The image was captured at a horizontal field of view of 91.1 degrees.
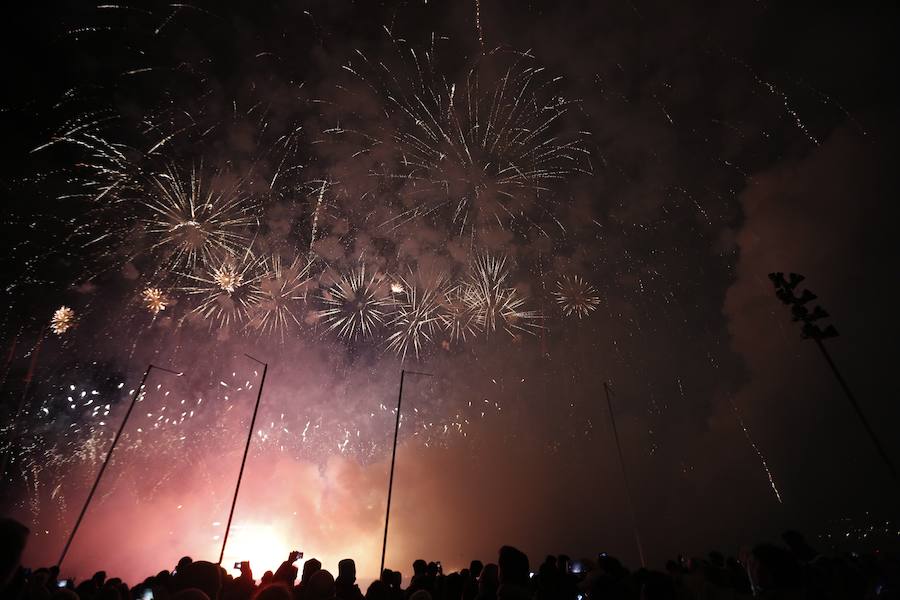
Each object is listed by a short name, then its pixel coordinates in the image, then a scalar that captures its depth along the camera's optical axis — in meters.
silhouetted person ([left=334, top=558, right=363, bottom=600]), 6.61
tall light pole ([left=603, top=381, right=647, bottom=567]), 24.13
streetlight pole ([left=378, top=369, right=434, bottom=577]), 22.55
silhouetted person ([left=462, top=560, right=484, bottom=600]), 6.07
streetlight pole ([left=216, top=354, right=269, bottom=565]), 23.56
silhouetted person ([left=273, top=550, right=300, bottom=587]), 8.58
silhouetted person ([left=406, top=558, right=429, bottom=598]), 8.34
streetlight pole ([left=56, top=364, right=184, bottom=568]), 23.36
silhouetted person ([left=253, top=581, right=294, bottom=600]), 4.22
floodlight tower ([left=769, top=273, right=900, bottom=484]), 16.62
